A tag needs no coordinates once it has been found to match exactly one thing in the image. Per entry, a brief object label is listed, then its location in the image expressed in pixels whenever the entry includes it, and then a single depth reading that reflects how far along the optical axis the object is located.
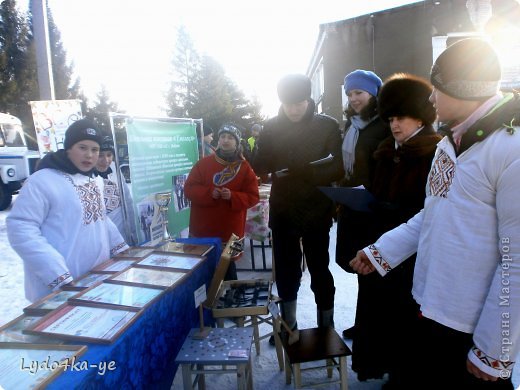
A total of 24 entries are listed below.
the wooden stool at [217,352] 1.77
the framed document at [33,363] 1.10
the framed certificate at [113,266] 2.05
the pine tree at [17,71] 11.86
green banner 3.19
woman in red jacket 3.20
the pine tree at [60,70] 29.50
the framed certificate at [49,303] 1.55
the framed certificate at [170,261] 2.22
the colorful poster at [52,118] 4.77
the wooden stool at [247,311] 2.18
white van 10.23
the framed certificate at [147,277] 1.89
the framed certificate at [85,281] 1.81
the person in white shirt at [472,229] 1.00
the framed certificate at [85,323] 1.35
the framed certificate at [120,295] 1.63
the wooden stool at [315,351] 2.13
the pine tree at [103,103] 32.88
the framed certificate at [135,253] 2.36
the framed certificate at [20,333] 1.33
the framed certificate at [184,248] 2.53
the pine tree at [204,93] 26.20
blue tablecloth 1.25
